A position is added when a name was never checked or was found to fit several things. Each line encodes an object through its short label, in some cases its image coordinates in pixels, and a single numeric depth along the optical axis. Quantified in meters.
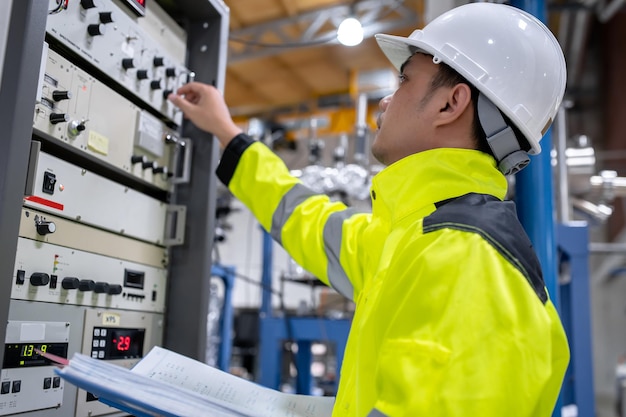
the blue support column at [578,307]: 2.17
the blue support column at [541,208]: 1.69
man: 0.67
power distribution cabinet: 0.88
